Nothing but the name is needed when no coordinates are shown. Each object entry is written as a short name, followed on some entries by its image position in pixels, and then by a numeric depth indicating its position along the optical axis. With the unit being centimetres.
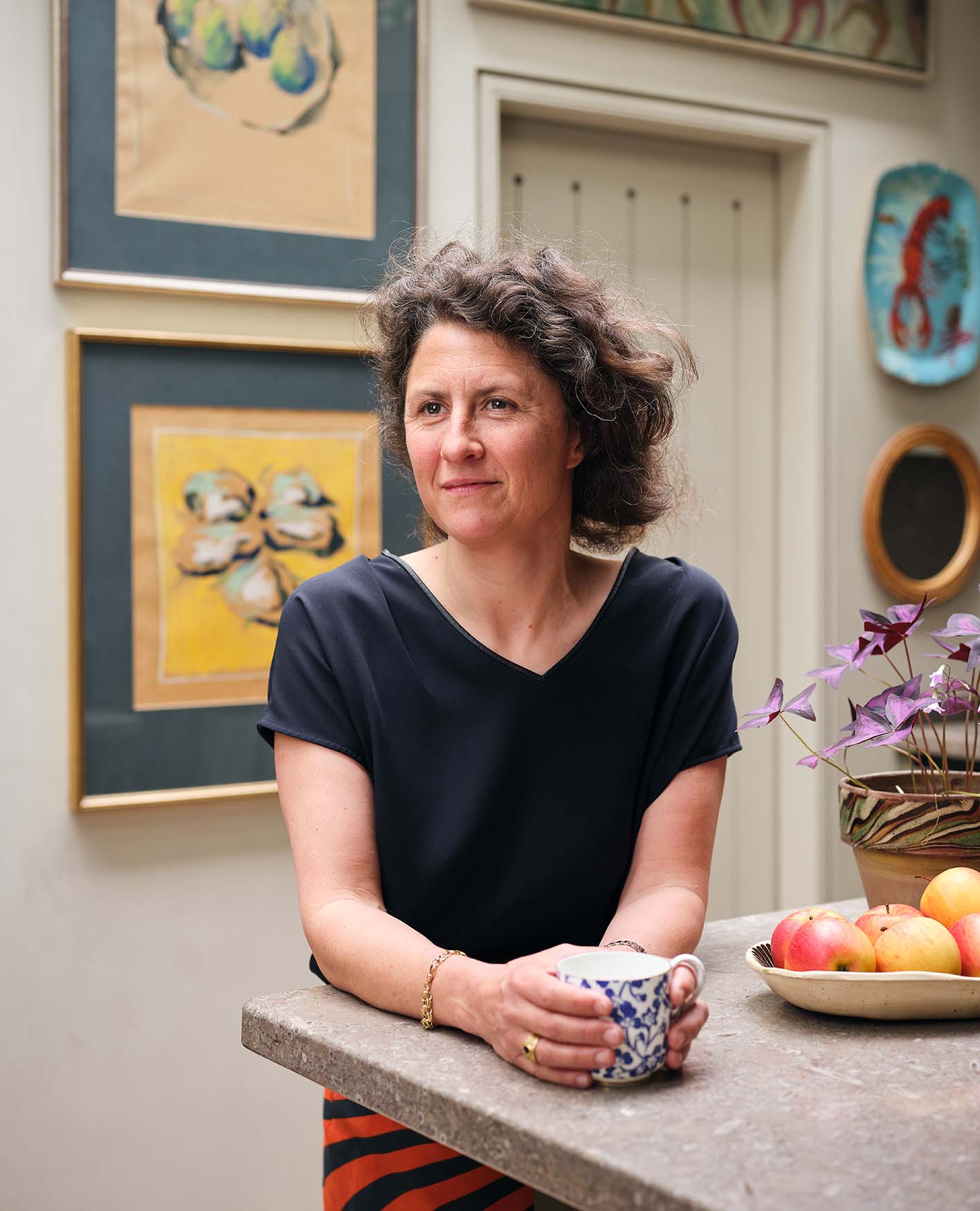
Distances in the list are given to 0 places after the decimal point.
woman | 139
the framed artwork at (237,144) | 228
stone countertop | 82
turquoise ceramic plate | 314
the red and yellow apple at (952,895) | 116
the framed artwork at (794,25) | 278
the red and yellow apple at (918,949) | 110
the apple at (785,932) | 116
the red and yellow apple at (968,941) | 111
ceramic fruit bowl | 108
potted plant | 127
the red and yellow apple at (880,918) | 114
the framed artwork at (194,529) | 233
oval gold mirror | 316
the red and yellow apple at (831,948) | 111
